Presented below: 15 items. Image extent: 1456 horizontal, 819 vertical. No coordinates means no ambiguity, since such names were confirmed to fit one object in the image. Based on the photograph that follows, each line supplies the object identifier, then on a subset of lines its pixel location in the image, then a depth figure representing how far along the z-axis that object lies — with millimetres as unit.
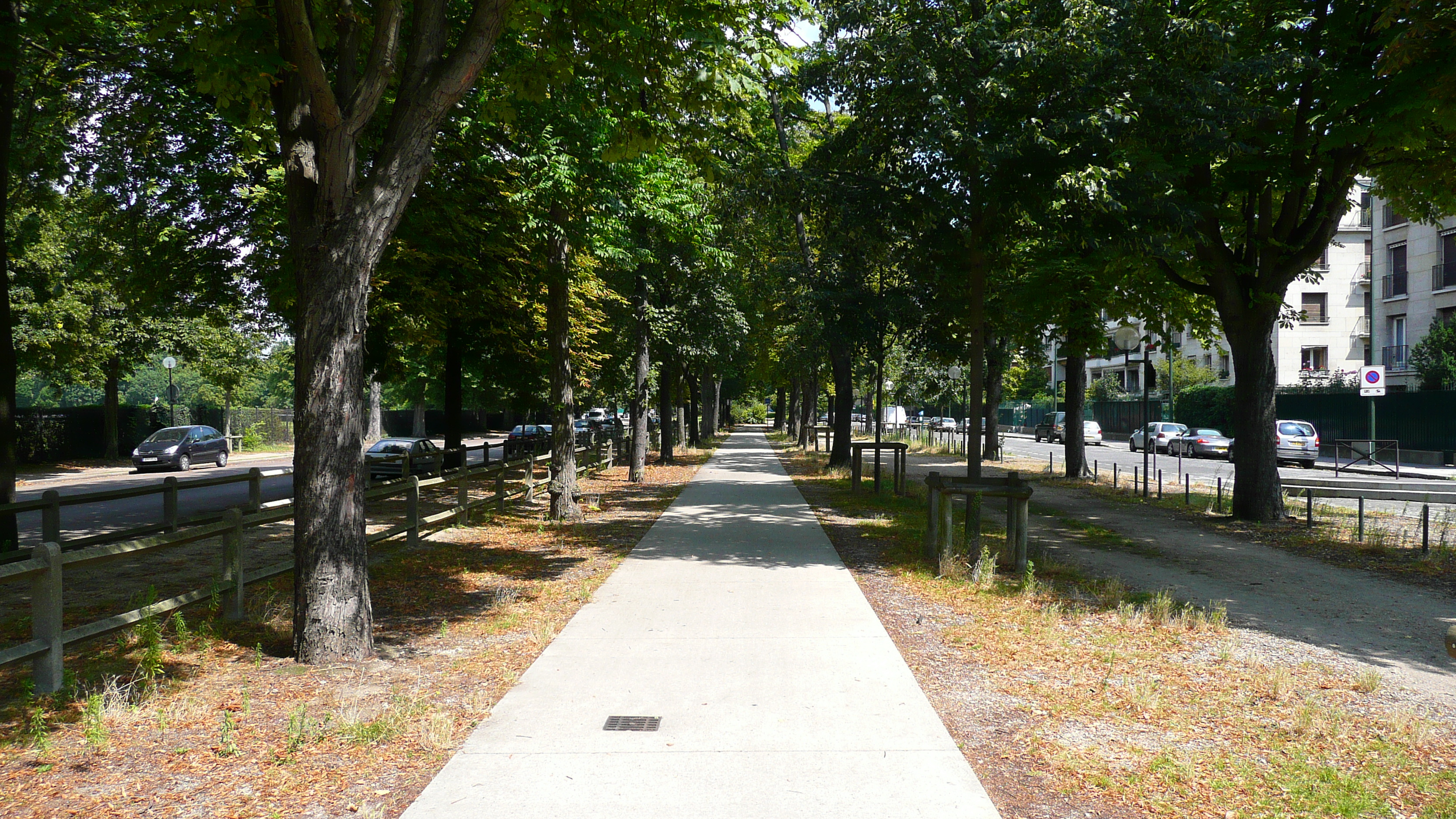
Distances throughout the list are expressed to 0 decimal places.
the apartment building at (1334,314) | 45594
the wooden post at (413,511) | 10922
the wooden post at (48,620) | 5270
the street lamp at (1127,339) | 19500
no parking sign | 25750
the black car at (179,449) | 28891
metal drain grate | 4793
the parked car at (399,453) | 21000
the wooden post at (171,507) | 11297
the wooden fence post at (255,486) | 13242
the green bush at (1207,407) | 43531
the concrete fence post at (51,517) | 9055
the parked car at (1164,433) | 37219
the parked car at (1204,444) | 35781
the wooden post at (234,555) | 7285
